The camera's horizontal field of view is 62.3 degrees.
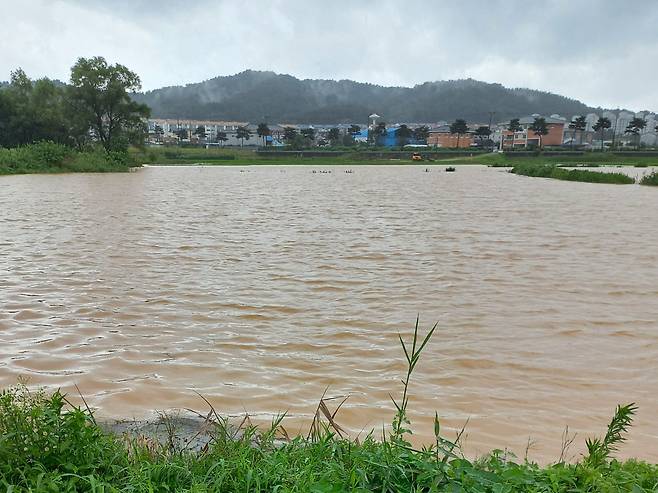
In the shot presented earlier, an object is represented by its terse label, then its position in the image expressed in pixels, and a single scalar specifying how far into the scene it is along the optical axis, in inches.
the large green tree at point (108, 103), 1828.2
